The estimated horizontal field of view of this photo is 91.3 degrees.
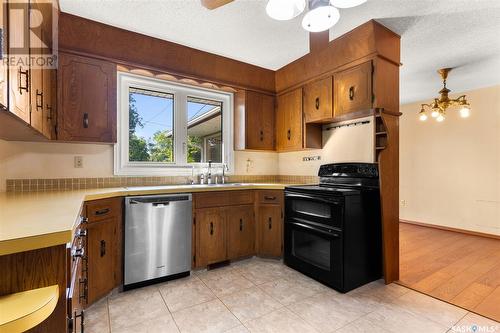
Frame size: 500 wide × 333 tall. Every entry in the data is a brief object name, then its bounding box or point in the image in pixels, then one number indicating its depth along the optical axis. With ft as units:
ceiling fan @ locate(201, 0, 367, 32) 5.14
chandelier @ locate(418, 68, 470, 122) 10.82
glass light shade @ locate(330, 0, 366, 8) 4.97
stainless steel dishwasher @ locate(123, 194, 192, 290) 7.28
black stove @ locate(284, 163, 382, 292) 7.15
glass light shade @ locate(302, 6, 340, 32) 5.42
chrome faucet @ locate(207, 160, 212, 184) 10.44
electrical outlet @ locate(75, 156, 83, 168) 8.14
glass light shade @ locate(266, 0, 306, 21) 5.15
